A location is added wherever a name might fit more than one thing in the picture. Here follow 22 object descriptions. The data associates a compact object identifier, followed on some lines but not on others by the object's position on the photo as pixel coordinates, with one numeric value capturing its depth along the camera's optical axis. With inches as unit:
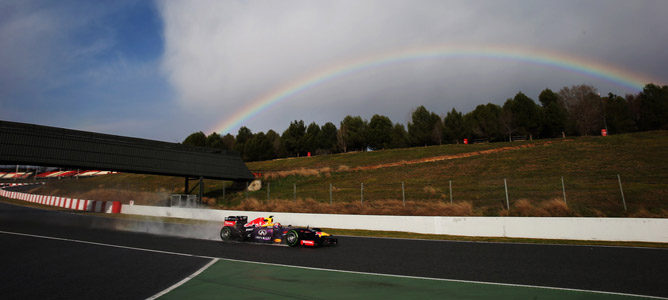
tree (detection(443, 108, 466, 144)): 3117.6
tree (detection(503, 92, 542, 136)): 2758.4
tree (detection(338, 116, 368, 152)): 3639.3
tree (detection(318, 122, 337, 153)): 3769.7
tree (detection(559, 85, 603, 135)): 2561.5
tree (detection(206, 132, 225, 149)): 4239.7
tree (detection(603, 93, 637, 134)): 2605.8
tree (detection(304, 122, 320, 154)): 3666.3
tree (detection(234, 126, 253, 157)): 4424.2
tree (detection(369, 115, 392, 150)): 3538.4
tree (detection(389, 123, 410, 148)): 3373.5
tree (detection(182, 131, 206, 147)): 4149.6
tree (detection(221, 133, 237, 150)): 4486.7
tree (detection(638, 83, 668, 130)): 2496.3
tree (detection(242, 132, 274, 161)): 3555.6
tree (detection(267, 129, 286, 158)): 3742.6
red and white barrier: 1337.4
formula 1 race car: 531.5
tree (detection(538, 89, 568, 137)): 2684.5
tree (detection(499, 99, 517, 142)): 2832.2
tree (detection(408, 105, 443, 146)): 3203.7
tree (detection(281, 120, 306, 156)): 3688.5
